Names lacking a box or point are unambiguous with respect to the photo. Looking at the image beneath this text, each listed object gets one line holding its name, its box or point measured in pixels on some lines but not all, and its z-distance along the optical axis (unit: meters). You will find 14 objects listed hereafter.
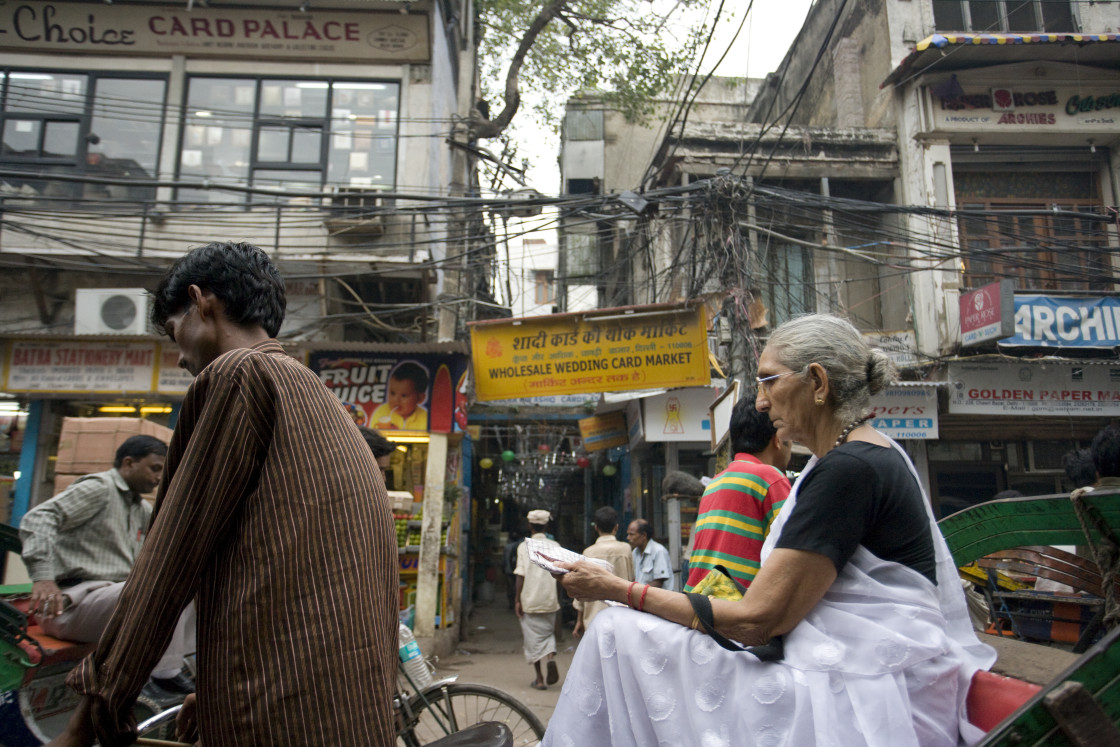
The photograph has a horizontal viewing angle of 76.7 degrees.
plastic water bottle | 3.63
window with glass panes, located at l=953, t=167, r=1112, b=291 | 11.09
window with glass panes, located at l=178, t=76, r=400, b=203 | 9.88
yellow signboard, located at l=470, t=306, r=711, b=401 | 8.52
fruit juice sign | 9.73
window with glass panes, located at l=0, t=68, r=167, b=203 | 9.81
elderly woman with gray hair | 1.42
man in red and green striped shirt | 2.54
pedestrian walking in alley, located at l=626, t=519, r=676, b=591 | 6.85
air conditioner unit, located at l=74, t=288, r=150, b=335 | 9.18
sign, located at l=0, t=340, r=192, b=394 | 9.58
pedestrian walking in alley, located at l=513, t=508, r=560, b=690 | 7.70
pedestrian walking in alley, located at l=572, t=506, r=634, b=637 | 7.14
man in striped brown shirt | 1.21
